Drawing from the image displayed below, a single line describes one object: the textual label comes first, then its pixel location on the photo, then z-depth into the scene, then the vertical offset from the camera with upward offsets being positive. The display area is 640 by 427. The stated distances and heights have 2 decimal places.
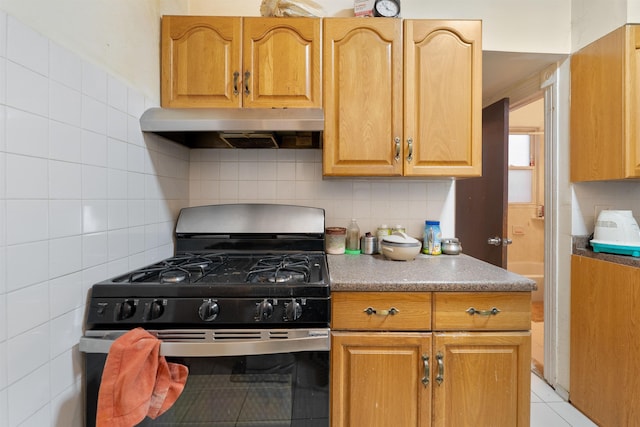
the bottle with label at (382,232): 1.67 -0.14
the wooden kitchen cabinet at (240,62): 1.40 +0.70
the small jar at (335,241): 1.64 -0.18
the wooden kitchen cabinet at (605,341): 1.39 -0.69
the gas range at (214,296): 0.94 -0.29
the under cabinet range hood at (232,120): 1.20 +0.37
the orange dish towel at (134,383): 0.79 -0.49
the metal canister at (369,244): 1.65 -0.20
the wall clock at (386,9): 1.46 +1.00
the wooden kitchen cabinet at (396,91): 1.42 +0.57
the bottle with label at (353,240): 1.67 -0.18
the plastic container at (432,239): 1.62 -0.17
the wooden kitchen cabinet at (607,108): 1.43 +0.52
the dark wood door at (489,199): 2.05 +0.07
